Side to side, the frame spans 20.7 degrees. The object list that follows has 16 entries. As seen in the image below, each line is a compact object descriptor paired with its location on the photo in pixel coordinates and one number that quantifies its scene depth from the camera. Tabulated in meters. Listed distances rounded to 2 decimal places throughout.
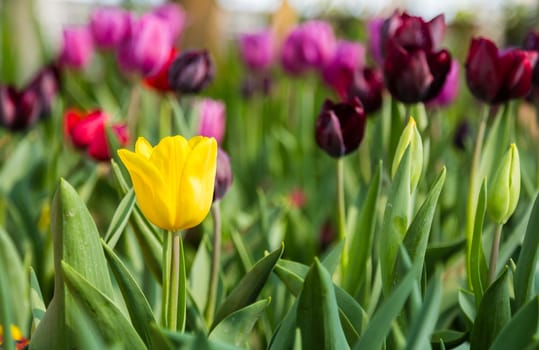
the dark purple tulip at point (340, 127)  1.21
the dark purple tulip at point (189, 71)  1.43
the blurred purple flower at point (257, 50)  2.92
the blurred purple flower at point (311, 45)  2.12
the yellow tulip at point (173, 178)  0.97
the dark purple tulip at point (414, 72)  1.20
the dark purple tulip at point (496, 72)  1.22
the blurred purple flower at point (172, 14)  2.07
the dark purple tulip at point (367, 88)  1.35
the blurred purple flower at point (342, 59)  1.95
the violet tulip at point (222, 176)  1.17
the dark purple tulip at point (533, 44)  1.32
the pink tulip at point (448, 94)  1.74
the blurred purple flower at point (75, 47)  2.55
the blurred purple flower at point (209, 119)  1.52
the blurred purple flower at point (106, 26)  2.27
